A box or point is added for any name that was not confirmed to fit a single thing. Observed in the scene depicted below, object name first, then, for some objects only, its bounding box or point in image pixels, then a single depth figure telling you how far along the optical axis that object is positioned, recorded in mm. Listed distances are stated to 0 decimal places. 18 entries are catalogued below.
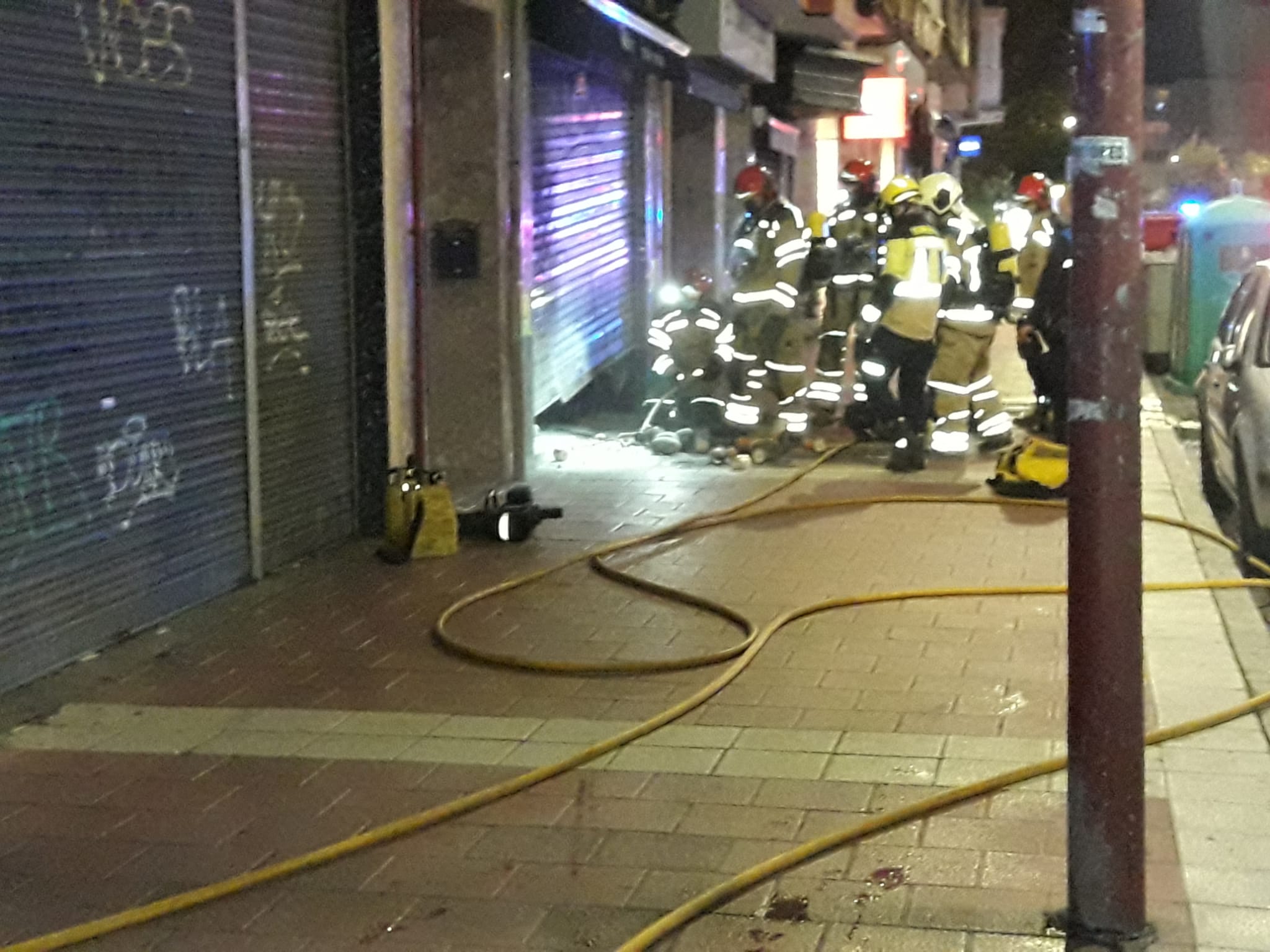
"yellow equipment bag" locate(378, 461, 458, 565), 8656
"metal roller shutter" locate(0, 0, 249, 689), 6301
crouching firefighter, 12539
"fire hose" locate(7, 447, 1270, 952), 4250
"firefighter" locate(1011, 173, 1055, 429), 14019
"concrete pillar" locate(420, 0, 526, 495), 10461
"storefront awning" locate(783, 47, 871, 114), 20062
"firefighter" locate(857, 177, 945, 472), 11047
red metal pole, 3842
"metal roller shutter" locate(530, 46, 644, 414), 12375
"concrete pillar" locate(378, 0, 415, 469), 9172
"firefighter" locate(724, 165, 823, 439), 12039
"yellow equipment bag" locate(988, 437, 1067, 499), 10117
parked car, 8234
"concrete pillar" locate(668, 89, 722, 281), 17109
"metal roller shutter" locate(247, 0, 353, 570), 8211
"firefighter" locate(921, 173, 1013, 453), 11602
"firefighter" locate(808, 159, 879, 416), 13219
